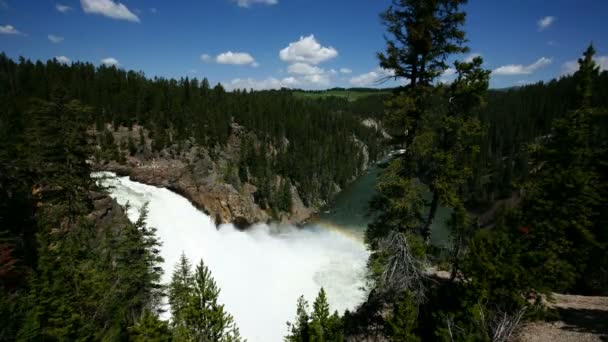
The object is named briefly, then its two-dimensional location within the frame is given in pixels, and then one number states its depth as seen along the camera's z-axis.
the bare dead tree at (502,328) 9.95
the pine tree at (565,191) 16.44
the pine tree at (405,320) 12.31
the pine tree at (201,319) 13.40
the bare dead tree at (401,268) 12.86
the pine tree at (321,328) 13.49
